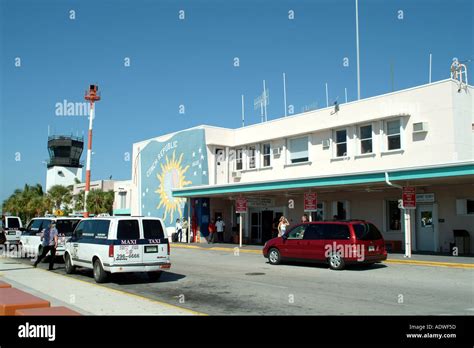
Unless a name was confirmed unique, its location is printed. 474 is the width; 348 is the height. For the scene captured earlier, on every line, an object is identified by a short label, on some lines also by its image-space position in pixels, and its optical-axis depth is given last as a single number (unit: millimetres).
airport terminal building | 21562
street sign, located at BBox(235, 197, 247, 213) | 27703
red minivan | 16531
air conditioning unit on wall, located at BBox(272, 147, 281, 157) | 30608
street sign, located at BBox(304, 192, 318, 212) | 24000
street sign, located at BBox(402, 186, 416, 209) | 20000
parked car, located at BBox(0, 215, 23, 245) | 28844
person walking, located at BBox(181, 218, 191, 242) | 34281
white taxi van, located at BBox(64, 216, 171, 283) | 13672
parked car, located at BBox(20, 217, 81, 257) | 19406
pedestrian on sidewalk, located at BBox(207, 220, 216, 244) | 31102
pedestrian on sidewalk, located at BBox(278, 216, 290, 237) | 24188
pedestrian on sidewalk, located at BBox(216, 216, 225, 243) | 32094
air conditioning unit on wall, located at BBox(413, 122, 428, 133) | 22359
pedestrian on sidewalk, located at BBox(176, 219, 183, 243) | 34819
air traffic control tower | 88375
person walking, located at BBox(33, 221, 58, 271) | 17747
